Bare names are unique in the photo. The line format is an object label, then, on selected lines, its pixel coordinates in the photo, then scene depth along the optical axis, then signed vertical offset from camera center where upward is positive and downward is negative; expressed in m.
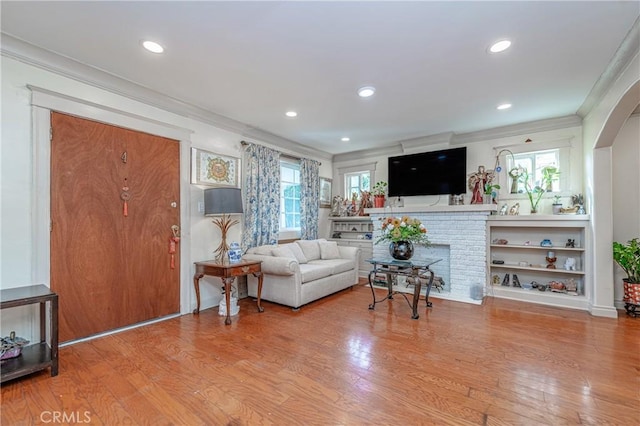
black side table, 1.93 -1.00
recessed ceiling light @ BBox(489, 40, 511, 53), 2.23 +1.32
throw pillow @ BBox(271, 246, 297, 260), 4.03 -0.51
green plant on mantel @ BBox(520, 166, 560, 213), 4.11 +0.39
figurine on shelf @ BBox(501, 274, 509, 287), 4.30 -0.98
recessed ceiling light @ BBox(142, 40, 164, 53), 2.24 +1.34
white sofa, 3.62 -0.74
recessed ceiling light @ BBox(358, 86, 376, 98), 3.04 +1.33
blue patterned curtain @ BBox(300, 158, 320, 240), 5.25 +0.34
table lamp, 3.42 +0.17
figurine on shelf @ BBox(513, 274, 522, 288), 4.19 -0.98
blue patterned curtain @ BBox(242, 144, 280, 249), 4.24 +0.31
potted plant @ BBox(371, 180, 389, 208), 5.24 +0.43
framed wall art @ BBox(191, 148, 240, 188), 3.60 +0.63
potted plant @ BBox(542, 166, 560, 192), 4.09 +0.53
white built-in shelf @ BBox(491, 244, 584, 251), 3.75 -0.46
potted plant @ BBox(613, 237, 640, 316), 3.24 -0.62
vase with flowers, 3.65 -0.27
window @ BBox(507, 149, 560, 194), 4.14 +0.70
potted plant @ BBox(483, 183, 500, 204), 4.34 +0.32
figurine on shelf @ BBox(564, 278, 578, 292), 3.86 -0.96
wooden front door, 2.57 -0.07
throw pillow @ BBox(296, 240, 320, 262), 4.64 -0.53
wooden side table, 3.21 -0.64
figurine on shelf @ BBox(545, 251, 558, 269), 4.00 -0.63
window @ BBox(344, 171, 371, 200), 5.86 +0.68
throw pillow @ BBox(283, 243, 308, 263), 4.38 -0.55
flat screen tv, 4.55 +0.69
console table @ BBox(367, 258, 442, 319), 3.40 -0.67
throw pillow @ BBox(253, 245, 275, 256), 4.03 -0.47
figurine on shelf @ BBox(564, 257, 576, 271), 3.89 -0.68
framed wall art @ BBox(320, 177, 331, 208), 5.91 +0.48
